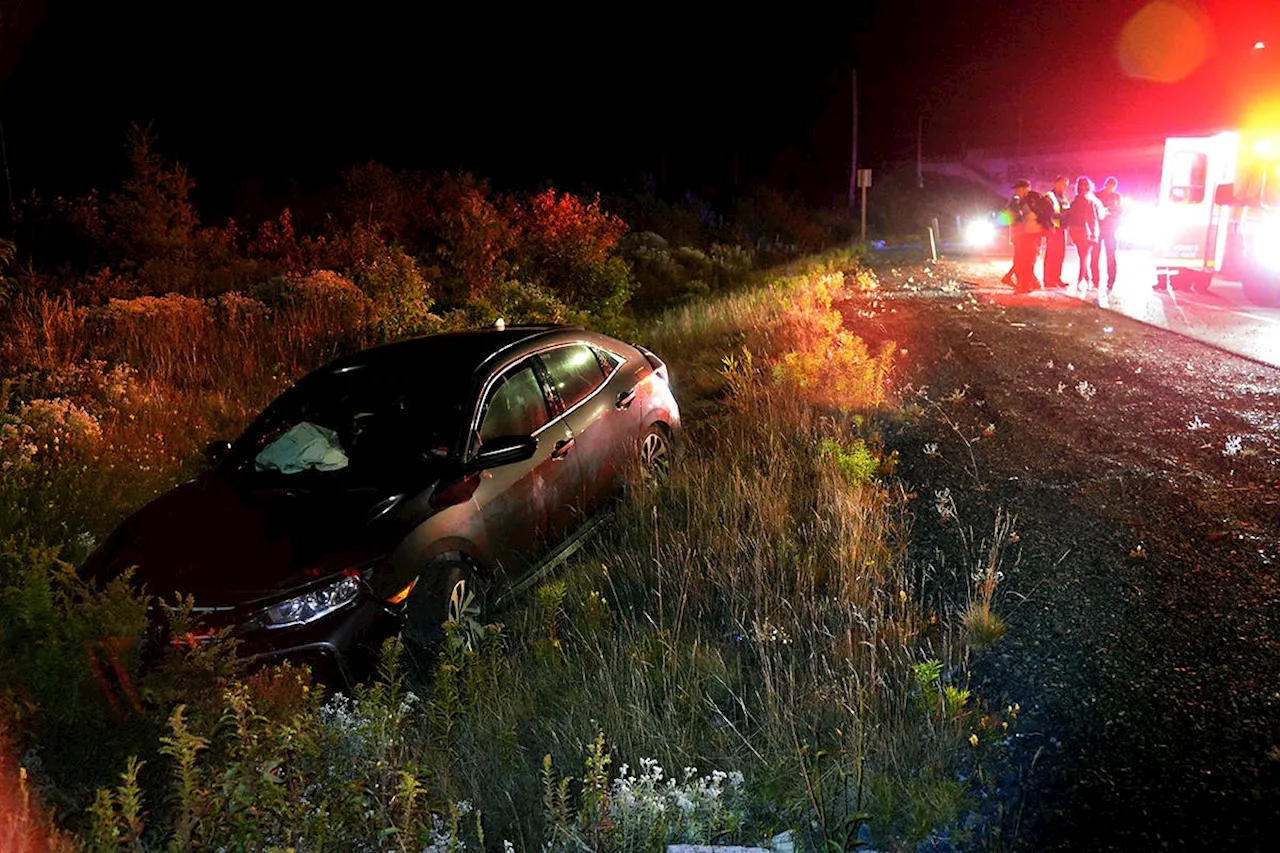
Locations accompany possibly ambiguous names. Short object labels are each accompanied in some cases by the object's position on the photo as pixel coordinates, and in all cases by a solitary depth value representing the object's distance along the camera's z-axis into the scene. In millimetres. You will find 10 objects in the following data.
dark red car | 4051
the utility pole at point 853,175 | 46097
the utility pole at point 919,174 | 56581
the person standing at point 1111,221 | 15195
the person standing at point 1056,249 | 16016
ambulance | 13789
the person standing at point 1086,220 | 15125
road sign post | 27095
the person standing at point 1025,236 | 15492
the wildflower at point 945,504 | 5688
